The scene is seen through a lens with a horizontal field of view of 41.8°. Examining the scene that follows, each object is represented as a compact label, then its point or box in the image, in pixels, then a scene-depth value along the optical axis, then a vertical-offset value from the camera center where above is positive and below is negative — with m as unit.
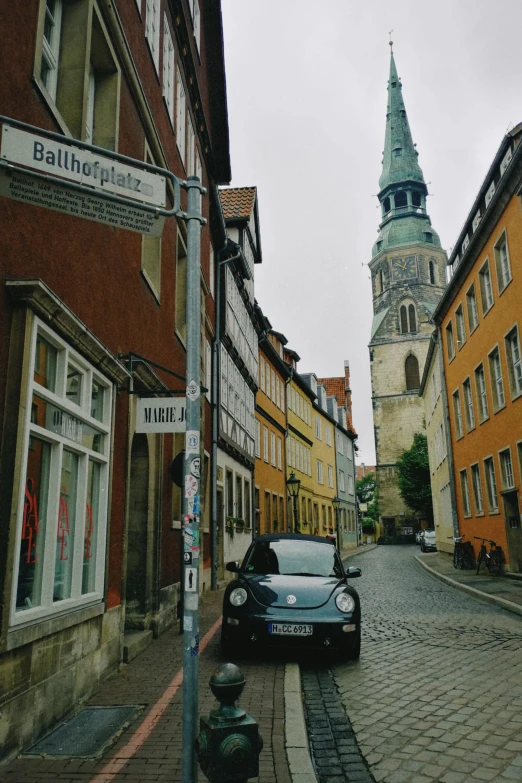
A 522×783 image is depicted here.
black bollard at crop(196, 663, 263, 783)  3.22 -0.84
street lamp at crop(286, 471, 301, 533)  26.39 +2.72
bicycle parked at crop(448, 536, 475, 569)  23.91 -0.06
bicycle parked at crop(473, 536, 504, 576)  20.24 -0.18
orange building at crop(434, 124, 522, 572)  18.91 +6.12
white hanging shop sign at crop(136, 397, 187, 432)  5.38 +1.13
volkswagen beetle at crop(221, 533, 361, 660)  7.97 -0.64
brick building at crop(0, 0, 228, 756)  5.00 +1.60
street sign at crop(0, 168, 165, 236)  3.75 +1.99
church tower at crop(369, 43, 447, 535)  74.38 +29.56
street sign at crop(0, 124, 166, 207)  3.72 +2.18
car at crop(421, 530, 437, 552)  42.34 +0.66
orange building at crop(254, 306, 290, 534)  29.06 +5.43
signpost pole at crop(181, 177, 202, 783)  3.47 +0.19
